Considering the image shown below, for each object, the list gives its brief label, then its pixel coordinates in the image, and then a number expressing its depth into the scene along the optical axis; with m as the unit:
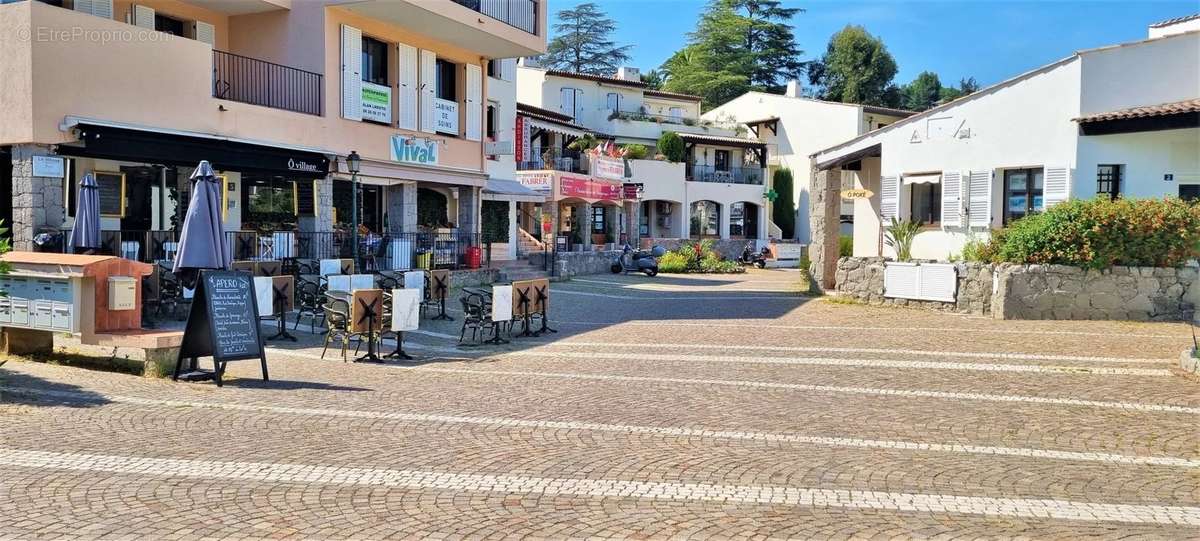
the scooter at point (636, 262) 33.11
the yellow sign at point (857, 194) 23.22
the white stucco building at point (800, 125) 50.89
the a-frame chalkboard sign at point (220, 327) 10.06
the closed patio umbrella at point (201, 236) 10.75
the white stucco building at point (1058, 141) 17.92
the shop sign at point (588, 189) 35.31
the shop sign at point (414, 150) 22.42
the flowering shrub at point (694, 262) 35.97
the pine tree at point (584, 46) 71.88
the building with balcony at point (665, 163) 47.00
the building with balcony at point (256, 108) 14.96
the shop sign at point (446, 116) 24.08
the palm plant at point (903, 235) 20.88
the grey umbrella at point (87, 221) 14.29
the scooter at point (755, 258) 42.50
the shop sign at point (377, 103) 21.61
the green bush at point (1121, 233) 17.08
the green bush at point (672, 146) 47.69
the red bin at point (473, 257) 24.48
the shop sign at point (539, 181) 34.47
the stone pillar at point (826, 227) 23.48
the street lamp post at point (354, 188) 18.97
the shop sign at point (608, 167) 38.34
